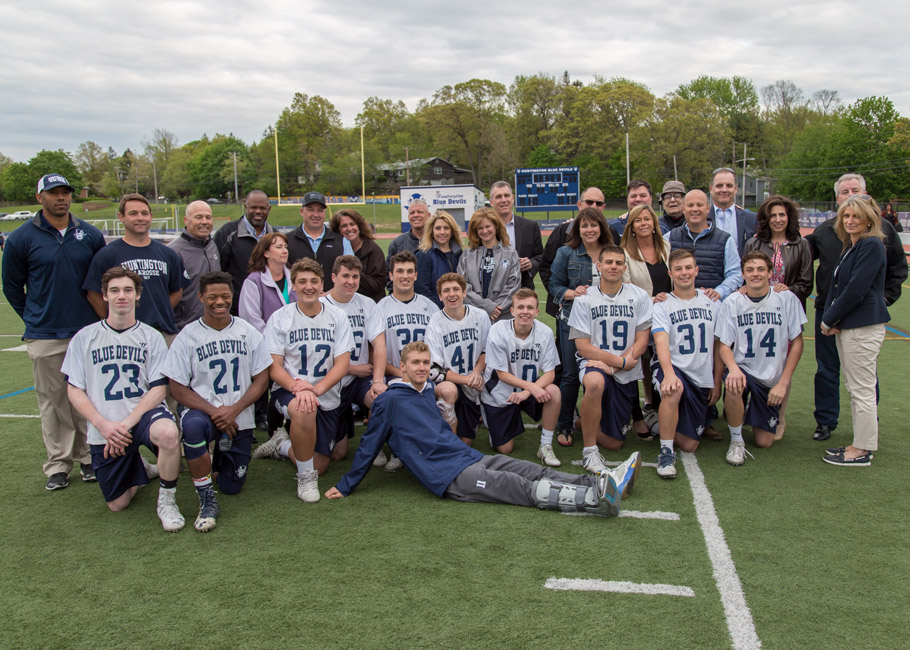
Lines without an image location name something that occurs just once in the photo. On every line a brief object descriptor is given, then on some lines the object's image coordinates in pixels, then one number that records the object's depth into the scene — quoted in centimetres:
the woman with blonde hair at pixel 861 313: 450
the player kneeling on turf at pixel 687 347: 482
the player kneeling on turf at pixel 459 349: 495
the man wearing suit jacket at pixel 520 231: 602
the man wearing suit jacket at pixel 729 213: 579
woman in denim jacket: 519
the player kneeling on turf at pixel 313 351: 450
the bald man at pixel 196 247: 538
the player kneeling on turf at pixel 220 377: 407
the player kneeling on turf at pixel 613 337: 484
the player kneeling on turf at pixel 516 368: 488
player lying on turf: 394
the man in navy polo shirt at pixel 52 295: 440
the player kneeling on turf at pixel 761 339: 489
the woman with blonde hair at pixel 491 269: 555
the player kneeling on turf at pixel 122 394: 386
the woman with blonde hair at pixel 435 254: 568
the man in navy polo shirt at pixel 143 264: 448
